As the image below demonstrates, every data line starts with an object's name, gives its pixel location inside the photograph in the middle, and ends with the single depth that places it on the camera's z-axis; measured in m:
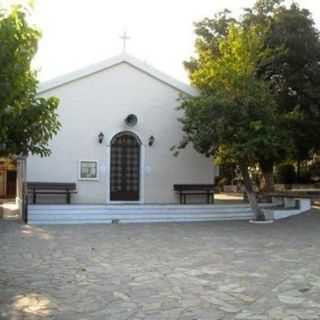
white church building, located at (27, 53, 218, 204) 15.09
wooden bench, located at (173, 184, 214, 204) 15.89
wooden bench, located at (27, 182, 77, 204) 14.61
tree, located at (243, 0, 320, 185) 17.57
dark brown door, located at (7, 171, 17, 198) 21.21
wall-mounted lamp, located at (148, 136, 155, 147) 15.79
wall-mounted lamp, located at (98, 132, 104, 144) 15.31
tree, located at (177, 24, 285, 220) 13.04
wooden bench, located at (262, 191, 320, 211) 15.96
